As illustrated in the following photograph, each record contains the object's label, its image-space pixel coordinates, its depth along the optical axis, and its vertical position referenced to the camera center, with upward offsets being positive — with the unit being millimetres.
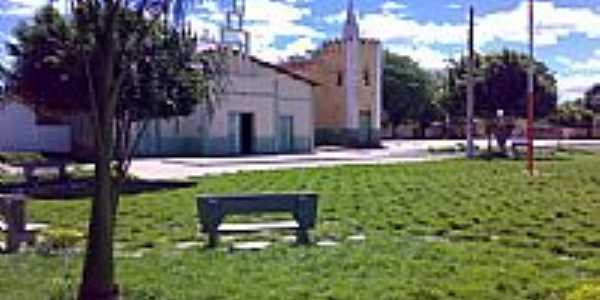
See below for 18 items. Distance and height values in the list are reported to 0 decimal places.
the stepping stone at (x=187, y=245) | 13128 -1616
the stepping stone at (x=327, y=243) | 13163 -1599
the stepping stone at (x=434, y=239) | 13531 -1605
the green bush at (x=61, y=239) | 13125 -1524
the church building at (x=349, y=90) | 67750 +2097
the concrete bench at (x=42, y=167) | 28969 -1331
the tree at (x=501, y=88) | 59750 +1918
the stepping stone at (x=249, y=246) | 12719 -1587
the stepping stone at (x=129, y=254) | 12289 -1616
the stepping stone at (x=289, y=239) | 13688 -1603
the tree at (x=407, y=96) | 99562 +2430
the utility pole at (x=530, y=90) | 31097 +924
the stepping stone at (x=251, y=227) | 13656 -1444
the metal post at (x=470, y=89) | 50125 +1559
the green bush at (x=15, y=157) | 38106 -1386
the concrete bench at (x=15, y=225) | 13281 -1364
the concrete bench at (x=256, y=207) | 13266 -1148
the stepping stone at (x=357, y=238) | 13734 -1602
